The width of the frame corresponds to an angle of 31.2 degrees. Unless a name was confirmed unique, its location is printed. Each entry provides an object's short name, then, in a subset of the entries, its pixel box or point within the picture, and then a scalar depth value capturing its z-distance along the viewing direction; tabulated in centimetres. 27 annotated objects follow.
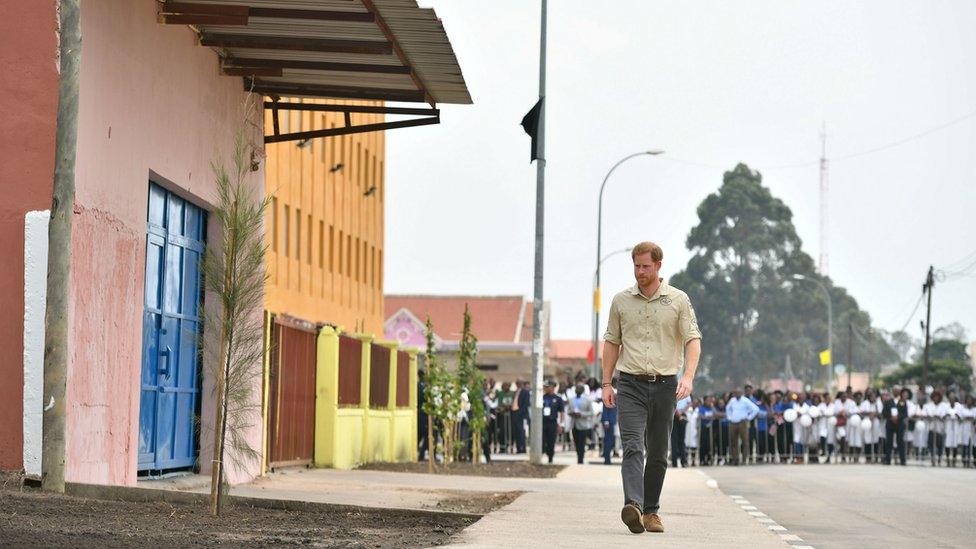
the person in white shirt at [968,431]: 4053
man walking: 1249
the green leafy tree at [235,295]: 1176
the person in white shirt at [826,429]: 4188
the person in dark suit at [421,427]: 3669
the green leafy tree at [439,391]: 2695
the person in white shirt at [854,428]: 4181
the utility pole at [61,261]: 1202
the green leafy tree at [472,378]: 2791
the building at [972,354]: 12042
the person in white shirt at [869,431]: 4178
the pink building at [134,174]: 1226
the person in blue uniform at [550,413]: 3575
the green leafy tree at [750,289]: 12375
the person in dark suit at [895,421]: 3962
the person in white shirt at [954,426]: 4062
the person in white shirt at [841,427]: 4172
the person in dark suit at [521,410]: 3959
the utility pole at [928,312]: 7571
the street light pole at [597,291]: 5209
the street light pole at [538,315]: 3066
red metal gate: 2169
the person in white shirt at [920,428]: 4156
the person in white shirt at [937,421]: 4116
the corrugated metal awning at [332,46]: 1480
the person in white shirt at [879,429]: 4162
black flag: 2983
